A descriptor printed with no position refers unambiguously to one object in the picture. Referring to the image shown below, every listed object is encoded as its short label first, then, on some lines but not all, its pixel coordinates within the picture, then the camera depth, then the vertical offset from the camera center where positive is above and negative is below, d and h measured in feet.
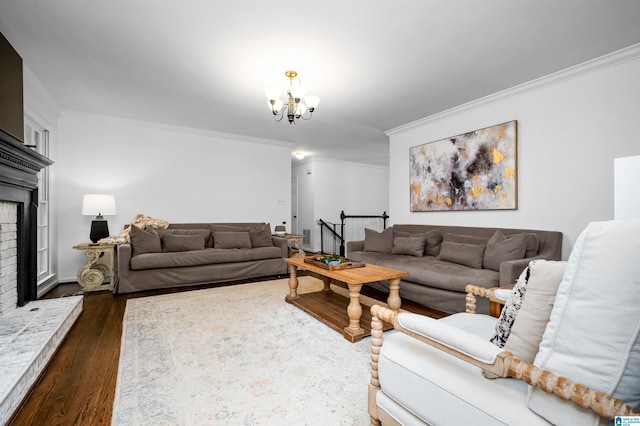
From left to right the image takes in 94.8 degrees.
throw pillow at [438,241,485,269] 10.55 -1.52
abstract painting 11.93 +1.92
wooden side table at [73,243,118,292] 12.64 -2.51
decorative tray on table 9.76 -1.73
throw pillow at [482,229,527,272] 9.71 -1.27
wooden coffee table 8.04 -3.03
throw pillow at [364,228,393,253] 14.64 -1.40
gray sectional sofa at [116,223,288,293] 12.87 -2.07
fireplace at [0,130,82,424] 5.51 -2.60
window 12.67 +0.04
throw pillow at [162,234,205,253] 14.43 -1.50
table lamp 13.43 +0.14
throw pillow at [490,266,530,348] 3.64 -1.24
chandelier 9.42 +3.82
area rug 5.05 -3.43
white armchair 2.45 -1.41
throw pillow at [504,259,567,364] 3.17 -1.09
